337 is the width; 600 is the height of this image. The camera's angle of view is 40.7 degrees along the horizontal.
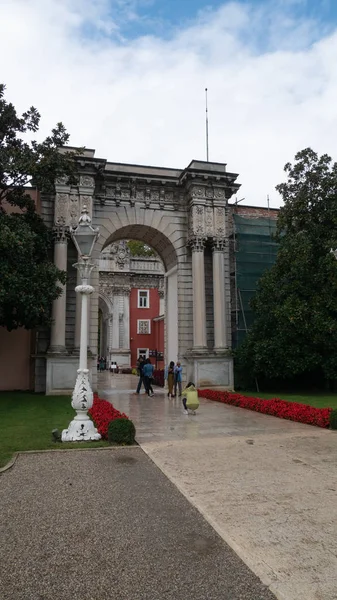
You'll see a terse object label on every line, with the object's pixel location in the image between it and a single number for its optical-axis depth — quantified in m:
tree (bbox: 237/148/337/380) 18.23
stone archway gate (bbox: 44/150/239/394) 20.55
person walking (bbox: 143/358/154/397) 18.78
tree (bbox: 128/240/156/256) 53.42
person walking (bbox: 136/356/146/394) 19.61
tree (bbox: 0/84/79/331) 15.46
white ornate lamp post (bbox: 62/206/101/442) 8.93
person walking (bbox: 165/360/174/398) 18.33
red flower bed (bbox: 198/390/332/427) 11.23
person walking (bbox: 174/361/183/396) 18.70
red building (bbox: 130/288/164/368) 45.62
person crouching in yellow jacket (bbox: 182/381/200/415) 12.98
